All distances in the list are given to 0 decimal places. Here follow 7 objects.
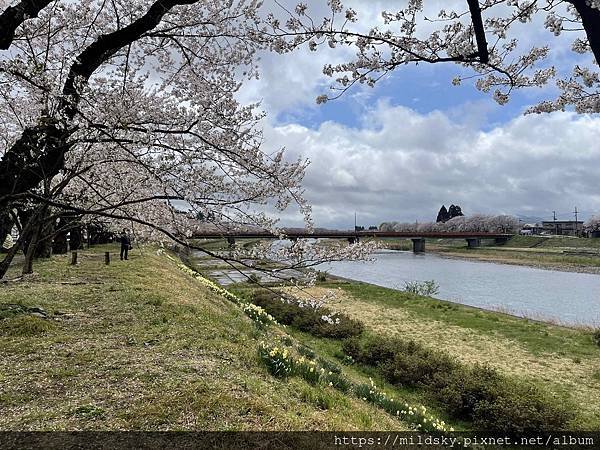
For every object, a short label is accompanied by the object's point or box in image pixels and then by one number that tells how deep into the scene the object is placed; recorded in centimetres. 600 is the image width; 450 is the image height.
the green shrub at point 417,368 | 1075
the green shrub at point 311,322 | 1561
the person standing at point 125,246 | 2115
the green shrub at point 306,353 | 1026
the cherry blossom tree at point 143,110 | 520
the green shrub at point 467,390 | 915
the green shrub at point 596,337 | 1451
